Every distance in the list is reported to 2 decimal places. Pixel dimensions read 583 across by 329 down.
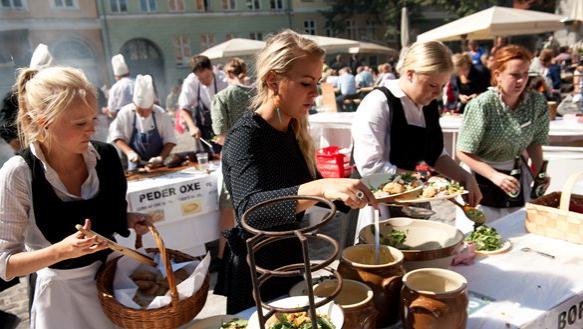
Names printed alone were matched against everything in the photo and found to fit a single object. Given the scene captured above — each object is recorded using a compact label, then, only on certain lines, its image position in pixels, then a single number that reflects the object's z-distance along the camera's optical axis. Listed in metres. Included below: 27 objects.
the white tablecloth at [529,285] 1.34
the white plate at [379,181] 1.69
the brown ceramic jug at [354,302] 1.10
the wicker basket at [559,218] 1.81
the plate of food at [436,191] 1.66
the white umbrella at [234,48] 10.96
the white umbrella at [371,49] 15.35
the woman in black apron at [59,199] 1.41
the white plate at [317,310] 1.04
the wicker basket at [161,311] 1.26
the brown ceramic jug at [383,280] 1.25
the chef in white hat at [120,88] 6.63
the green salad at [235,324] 1.21
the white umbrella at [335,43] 13.52
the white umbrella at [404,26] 12.67
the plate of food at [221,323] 1.22
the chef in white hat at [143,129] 3.81
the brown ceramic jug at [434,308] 1.11
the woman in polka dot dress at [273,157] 1.33
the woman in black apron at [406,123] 2.08
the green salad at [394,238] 1.58
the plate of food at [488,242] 1.79
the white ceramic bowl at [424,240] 1.42
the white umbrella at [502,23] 8.49
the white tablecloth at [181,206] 3.36
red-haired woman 2.44
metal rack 0.83
